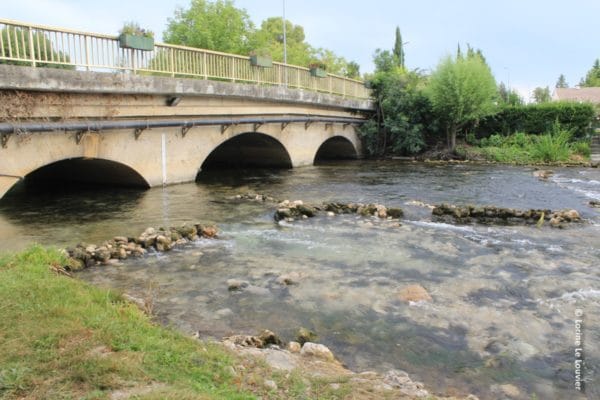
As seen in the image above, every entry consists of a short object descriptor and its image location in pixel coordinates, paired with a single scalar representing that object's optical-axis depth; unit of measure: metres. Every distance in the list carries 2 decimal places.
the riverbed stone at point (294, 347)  5.18
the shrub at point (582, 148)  26.88
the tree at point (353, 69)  66.60
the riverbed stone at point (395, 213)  12.43
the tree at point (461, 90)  26.84
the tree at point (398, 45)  75.21
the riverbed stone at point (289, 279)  7.35
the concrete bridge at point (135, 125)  11.12
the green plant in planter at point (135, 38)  13.14
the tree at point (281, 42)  51.78
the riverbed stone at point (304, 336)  5.51
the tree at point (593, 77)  86.29
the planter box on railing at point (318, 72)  23.97
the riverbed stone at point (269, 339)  5.34
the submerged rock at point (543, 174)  20.05
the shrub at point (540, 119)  28.36
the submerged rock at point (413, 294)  6.79
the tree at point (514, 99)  33.26
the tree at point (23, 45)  10.81
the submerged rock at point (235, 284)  7.12
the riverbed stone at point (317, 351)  5.03
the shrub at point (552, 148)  25.83
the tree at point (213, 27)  46.66
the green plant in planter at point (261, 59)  18.91
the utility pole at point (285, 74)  21.56
